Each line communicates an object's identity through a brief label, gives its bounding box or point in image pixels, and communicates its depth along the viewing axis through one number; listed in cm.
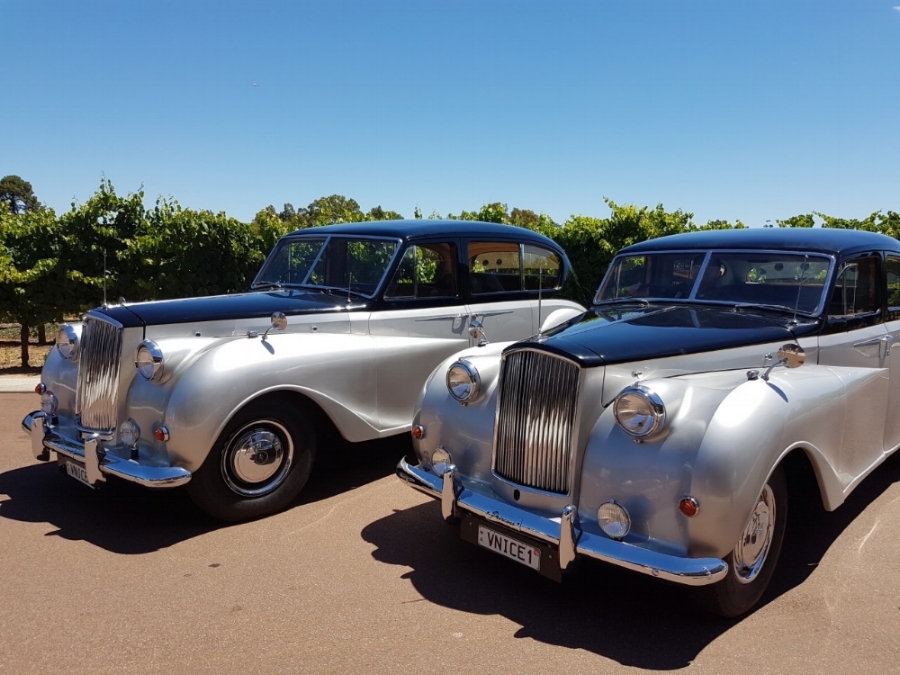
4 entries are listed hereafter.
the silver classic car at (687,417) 327
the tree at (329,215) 1214
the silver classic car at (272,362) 473
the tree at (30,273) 1163
